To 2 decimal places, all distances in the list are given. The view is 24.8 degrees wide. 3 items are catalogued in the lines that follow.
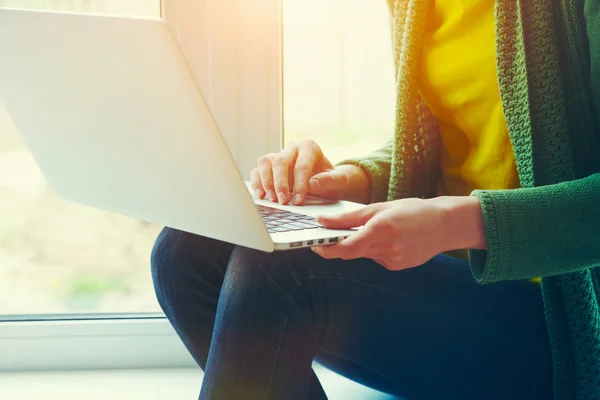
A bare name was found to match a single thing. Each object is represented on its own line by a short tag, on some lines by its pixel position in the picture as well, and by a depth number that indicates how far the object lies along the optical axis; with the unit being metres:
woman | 1.34
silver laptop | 1.18
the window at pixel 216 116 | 2.01
